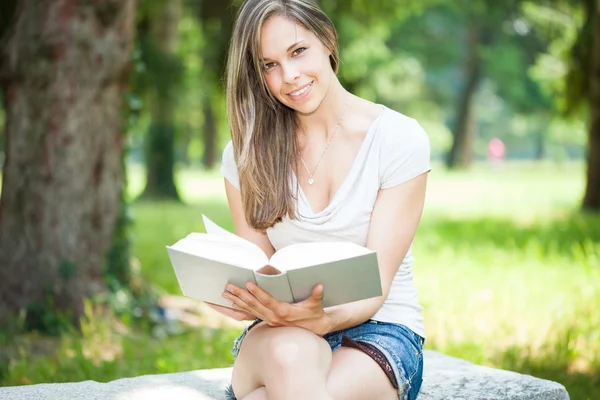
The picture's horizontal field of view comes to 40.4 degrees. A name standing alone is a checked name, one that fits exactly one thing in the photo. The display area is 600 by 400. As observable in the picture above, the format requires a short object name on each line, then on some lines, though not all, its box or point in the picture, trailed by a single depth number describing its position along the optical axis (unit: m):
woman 2.42
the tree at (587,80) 12.76
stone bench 2.88
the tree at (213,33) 14.05
